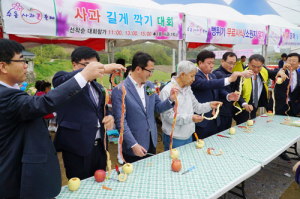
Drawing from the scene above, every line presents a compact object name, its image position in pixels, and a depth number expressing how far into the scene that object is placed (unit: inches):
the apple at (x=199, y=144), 87.0
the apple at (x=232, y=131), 105.7
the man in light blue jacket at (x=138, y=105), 77.4
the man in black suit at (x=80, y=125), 68.7
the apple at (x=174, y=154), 75.6
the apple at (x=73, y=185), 56.0
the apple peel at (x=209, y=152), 80.9
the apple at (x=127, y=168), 65.7
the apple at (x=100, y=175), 60.8
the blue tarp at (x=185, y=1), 170.9
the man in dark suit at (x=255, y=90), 126.0
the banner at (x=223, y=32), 165.9
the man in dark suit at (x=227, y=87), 128.5
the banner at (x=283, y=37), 246.1
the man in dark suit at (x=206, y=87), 103.9
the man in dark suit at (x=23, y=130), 40.5
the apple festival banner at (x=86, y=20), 95.9
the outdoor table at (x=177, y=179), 55.5
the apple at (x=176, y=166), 66.7
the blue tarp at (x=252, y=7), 255.6
